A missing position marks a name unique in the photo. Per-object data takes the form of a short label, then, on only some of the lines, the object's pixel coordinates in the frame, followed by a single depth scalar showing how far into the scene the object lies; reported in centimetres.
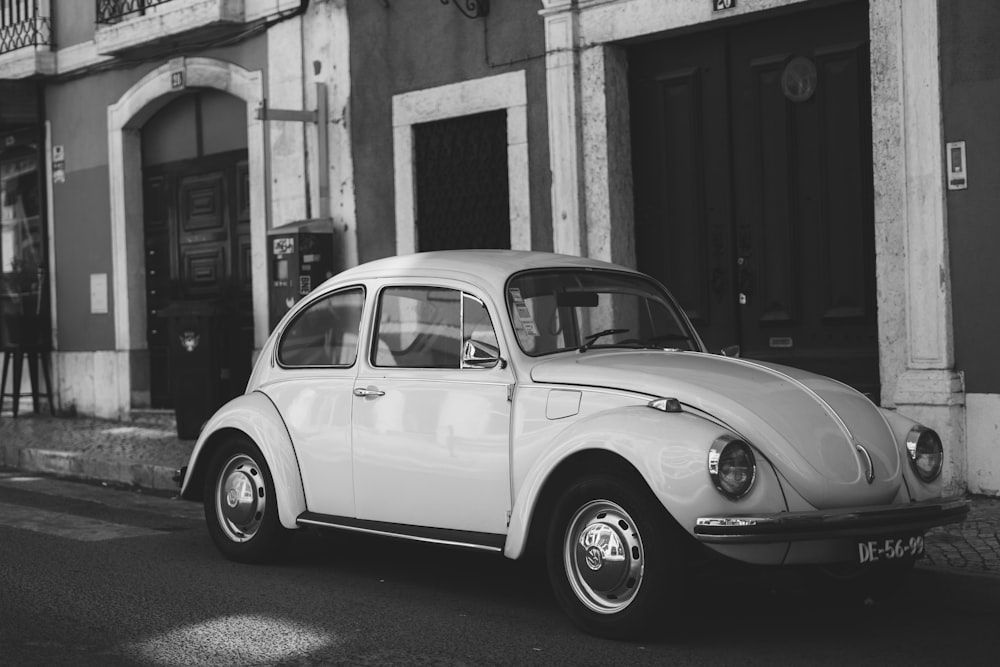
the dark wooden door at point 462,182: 1182
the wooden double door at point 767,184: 949
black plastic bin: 1262
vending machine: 1263
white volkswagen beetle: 488
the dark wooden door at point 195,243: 1448
